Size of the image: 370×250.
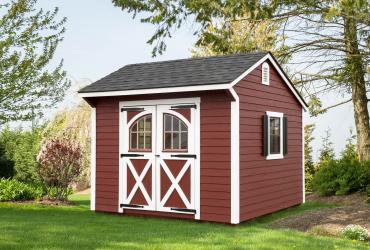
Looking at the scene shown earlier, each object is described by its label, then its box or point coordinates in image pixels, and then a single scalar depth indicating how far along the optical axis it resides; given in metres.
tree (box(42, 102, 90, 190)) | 22.36
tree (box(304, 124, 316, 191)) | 20.03
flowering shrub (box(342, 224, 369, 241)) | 9.31
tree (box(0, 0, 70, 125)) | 15.80
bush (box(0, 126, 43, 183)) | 20.45
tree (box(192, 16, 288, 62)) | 14.84
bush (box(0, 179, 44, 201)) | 15.46
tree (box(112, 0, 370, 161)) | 16.69
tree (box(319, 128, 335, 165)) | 20.42
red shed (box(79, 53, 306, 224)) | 10.31
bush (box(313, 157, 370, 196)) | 15.90
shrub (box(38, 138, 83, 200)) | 15.27
